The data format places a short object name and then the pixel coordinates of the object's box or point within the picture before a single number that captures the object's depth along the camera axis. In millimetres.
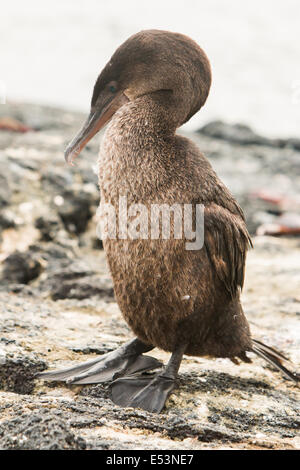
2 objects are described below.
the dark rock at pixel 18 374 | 4781
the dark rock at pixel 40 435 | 3211
